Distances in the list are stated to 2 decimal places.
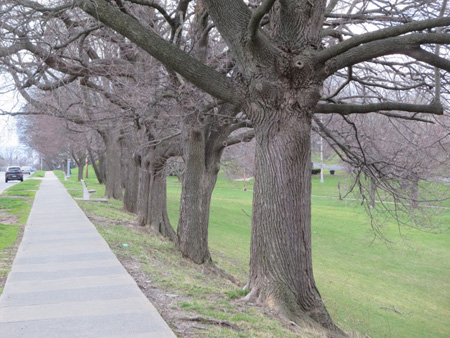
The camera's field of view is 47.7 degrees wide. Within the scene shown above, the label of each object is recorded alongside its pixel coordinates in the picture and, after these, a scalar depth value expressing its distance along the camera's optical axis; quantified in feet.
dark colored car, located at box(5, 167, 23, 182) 162.50
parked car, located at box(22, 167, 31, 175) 271.82
